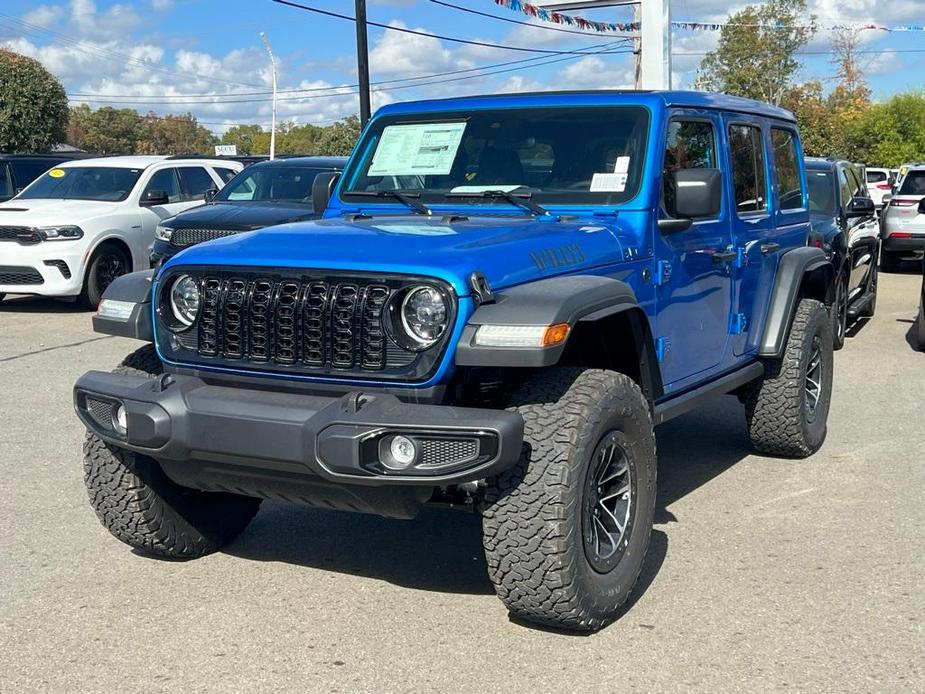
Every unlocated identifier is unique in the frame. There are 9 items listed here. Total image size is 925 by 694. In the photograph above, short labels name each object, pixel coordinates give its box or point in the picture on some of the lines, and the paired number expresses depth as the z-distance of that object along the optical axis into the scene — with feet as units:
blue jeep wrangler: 12.17
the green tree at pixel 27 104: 139.23
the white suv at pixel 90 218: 41.45
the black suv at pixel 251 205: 36.68
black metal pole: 66.49
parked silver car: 59.93
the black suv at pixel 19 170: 52.31
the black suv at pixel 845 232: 34.37
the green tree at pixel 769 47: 214.28
